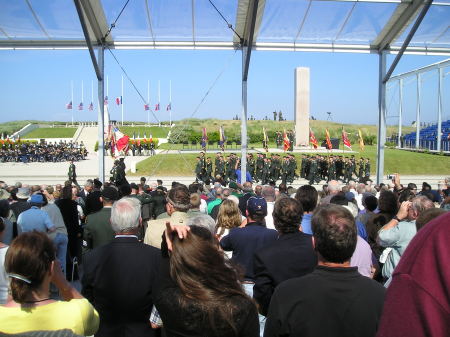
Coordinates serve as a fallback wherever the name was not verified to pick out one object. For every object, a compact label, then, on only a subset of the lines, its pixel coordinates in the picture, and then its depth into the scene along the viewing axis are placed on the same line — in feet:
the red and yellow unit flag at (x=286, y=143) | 71.00
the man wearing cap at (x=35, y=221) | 17.75
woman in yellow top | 7.05
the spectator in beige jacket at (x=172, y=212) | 13.70
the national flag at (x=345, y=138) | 80.14
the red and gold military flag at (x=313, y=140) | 81.10
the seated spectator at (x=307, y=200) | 15.89
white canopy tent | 43.60
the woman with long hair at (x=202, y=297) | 6.60
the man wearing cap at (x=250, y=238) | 13.17
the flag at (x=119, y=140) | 50.75
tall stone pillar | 120.37
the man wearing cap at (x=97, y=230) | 17.06
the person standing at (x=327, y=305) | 7.29
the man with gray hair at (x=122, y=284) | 10.05
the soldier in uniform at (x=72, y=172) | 67.28
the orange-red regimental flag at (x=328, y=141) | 87.45
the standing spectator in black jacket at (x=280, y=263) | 10.71
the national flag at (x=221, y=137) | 78.38
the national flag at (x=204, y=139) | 79.15
